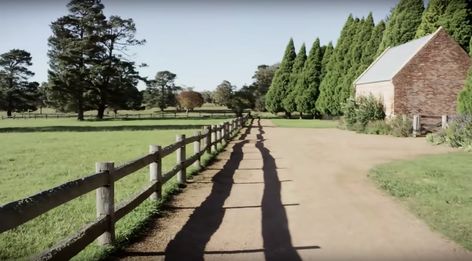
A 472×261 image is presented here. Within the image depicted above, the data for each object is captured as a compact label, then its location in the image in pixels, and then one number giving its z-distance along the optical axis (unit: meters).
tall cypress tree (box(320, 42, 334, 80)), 58.31
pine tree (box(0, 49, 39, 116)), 81.44
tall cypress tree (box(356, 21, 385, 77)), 44.03
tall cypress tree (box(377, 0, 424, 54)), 38.06
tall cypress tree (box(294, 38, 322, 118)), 58.84
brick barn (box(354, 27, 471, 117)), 29.81
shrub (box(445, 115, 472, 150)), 18.60
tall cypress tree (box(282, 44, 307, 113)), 63.06
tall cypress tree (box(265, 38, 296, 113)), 65.88
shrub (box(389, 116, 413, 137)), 26.66
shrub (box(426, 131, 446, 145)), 21.48
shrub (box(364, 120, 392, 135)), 28.28
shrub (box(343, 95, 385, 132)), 31.45
